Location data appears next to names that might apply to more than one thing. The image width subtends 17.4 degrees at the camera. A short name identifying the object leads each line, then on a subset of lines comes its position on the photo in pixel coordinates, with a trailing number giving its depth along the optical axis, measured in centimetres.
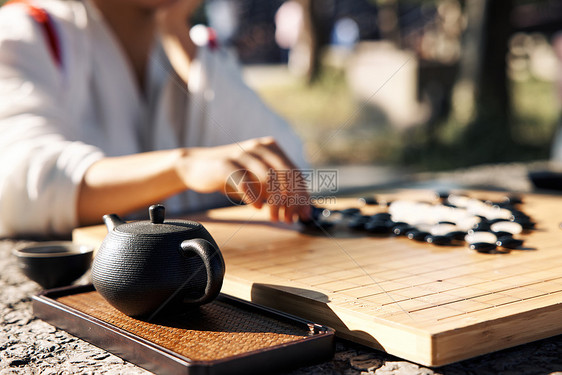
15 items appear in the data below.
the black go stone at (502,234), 140
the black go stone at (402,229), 146
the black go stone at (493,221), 147
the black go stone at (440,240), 141
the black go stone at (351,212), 154
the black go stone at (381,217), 150
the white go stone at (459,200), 163
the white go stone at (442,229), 145
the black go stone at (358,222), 149
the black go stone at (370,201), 164
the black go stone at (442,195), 168
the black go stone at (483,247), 137
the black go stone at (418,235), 143
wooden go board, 119
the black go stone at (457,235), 142
